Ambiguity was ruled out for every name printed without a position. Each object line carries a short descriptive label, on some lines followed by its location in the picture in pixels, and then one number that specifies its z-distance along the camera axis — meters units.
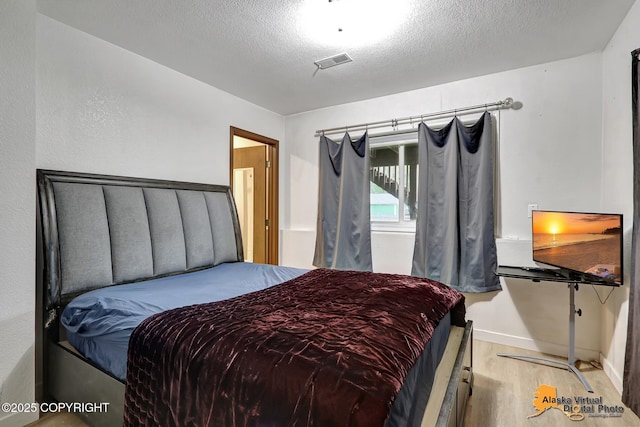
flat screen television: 2.03
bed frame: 1.56
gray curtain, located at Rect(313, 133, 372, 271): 3.56
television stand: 2.25
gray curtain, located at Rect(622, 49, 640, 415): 1.81
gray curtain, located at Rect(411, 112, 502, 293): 2.87
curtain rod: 2.86
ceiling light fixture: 1.95
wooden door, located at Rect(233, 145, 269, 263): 4.20
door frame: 4.15
